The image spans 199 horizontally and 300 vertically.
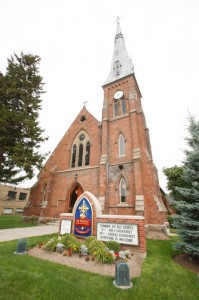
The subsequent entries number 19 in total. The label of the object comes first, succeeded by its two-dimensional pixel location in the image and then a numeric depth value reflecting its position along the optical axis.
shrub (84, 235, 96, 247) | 6.47
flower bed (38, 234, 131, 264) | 5.39
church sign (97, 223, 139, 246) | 6.34
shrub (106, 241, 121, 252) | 6.14
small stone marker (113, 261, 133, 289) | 3.89
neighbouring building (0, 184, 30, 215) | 36.78
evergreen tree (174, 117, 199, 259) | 5.66
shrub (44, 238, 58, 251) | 6.32
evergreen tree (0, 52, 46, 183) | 11.48
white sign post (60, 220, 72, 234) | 8.02
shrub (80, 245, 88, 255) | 5.77
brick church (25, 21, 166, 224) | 12.60
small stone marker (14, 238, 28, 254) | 6.07
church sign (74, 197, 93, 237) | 7.52
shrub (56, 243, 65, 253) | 6.18
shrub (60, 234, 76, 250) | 6.35
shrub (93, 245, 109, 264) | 5.26
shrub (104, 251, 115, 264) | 5.21
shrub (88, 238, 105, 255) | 5.80
